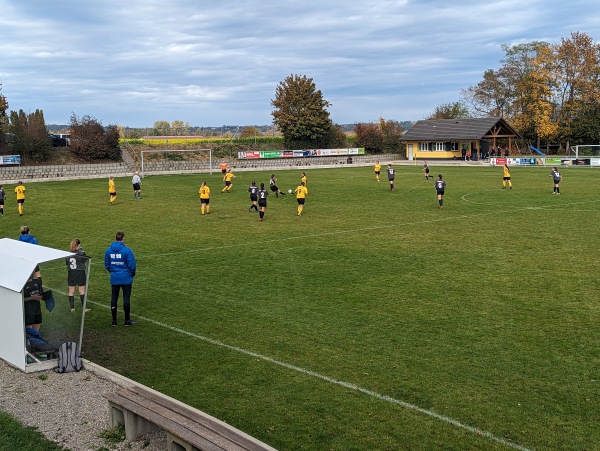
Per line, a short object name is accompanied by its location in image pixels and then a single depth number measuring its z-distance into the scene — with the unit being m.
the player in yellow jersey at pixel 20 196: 27.52
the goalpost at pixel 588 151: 55.66
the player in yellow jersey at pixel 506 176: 35.16
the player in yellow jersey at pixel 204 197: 26.56
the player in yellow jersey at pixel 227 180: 36.66
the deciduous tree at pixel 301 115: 73.25
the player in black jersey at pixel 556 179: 31.86
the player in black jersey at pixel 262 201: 24.75
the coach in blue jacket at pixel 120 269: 11.59
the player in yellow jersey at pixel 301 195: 26.20
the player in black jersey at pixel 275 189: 33.07
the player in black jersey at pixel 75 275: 9.74
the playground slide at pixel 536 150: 71.69
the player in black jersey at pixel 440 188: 27.50
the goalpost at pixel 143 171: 50.94
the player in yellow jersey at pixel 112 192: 31.23
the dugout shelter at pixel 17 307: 9.11
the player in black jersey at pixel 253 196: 27.52
